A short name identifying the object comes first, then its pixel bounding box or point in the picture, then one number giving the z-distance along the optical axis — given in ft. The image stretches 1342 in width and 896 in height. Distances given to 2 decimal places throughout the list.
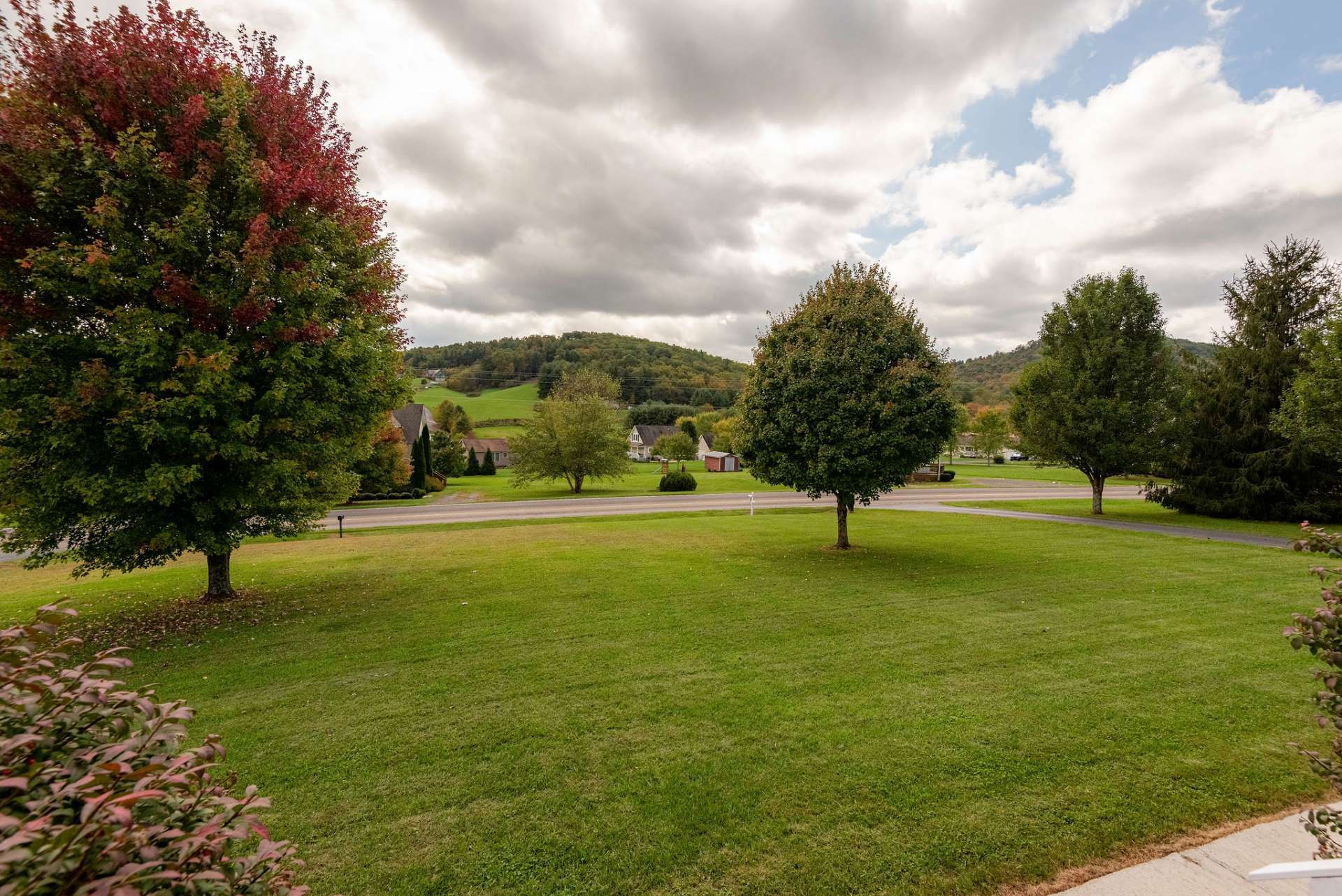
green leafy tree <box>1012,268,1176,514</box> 71.67
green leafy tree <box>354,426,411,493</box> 102.37
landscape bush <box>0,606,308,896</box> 4.22
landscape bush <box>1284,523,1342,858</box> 8.25
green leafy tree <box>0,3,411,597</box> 24.09
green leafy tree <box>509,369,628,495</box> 118.73
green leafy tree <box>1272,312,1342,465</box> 54.95
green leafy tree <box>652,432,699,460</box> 192.54
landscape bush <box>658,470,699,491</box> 120.26
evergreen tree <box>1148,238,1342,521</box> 66.44
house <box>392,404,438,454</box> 141.45
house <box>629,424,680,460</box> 294.25
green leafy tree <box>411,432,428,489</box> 120.88
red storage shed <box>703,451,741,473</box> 219.82
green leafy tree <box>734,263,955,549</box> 39.88
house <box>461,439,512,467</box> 236.63
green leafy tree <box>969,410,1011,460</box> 210.79
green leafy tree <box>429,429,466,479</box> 146.41
